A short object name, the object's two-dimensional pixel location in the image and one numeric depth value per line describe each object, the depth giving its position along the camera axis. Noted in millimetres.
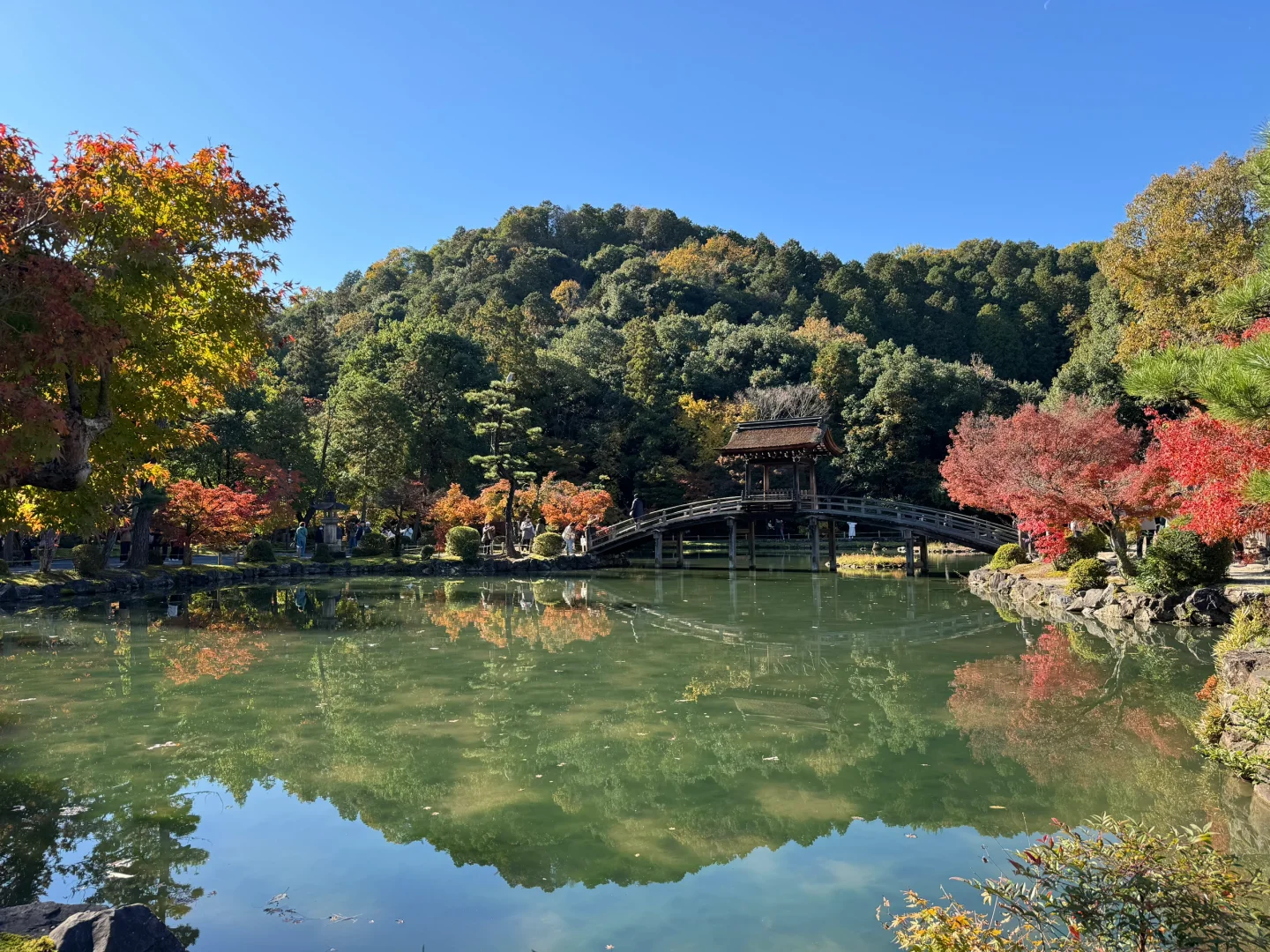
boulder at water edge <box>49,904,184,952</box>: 2809
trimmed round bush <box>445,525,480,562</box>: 26156
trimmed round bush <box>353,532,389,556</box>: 28688
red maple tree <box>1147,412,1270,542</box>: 9336
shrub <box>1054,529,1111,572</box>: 18062
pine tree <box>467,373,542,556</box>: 26906
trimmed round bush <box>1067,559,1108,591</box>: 15742
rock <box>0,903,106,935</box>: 2908
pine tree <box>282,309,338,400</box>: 45562
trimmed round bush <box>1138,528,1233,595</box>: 13297
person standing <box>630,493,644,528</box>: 29641
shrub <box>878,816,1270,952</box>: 2812
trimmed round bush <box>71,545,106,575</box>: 18500
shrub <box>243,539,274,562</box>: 24734
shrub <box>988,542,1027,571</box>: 21516
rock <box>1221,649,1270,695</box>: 6297
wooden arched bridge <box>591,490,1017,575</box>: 25141
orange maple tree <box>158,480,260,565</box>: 21734
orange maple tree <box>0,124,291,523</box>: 5738
